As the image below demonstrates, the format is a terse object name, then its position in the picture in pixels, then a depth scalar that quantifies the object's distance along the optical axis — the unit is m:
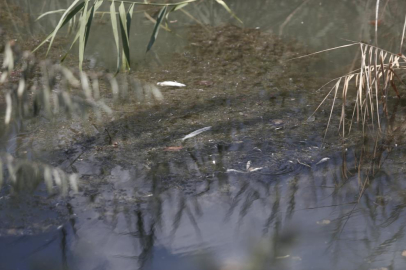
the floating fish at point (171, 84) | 6.42
